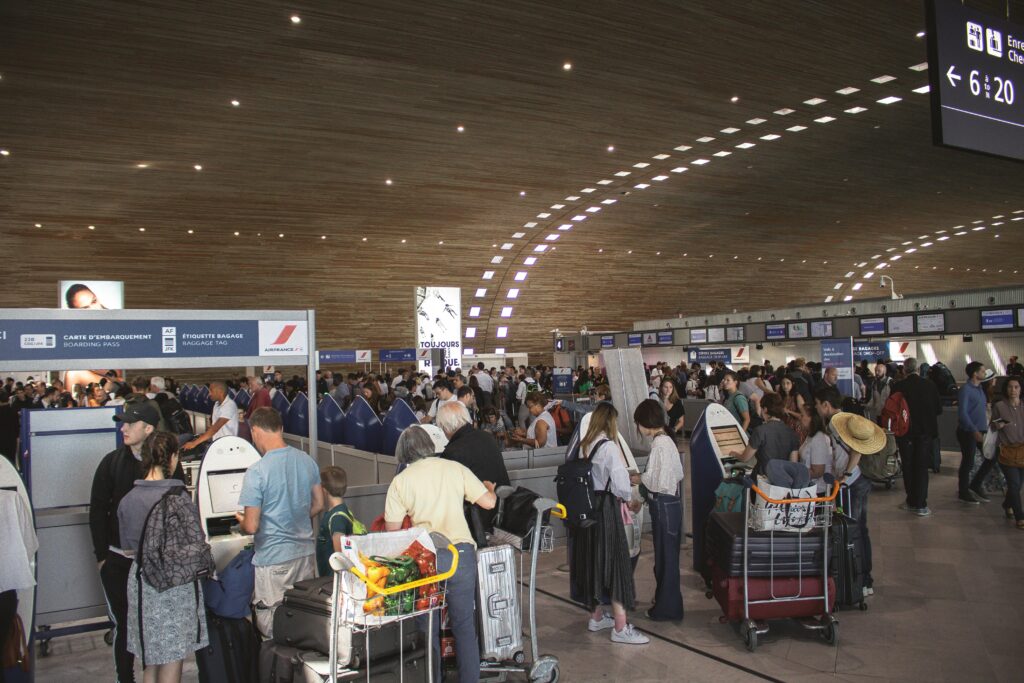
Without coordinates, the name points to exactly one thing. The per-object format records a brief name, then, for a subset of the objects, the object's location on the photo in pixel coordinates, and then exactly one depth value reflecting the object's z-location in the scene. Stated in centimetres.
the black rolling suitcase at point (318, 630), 351
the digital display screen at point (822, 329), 2011
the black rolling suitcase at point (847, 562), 541
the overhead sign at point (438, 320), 2698
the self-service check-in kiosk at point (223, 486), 511
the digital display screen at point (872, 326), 1838
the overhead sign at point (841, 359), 1482
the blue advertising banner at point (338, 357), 3081
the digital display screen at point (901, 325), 1764
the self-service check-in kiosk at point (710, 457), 665
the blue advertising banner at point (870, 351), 1952
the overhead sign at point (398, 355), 3050
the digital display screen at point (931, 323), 1692
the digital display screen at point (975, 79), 526
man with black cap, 415
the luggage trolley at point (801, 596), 501
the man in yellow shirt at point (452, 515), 397
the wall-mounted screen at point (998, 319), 1560
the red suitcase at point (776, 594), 511
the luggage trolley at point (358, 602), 321
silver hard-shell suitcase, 444
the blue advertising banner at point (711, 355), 2328
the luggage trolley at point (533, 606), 441
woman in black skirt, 514
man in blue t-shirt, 427
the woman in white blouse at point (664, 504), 551
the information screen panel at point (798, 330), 2064
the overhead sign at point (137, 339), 532
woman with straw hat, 606
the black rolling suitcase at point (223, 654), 418
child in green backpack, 429
